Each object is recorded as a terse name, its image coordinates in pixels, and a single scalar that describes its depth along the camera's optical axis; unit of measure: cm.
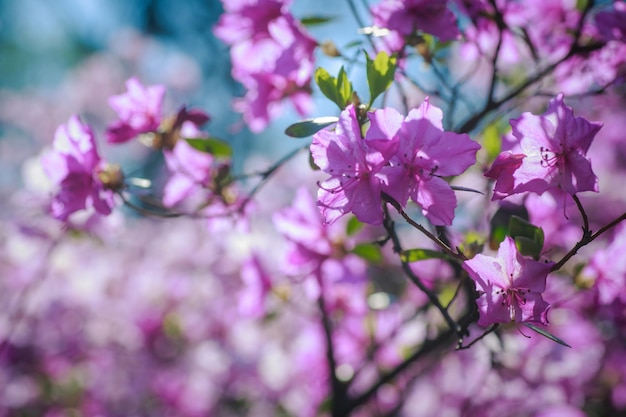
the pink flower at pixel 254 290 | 64
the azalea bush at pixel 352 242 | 42
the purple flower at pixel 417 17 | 49
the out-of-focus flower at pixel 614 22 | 51
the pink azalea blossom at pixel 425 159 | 42
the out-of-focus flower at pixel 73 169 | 49
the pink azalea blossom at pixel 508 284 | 42
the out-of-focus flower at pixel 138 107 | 52
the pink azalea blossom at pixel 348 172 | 42
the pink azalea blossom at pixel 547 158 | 42
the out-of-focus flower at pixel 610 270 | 51
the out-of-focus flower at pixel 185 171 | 54
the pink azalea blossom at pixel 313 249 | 55
